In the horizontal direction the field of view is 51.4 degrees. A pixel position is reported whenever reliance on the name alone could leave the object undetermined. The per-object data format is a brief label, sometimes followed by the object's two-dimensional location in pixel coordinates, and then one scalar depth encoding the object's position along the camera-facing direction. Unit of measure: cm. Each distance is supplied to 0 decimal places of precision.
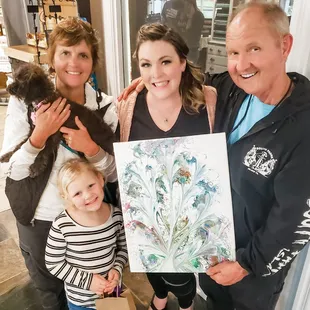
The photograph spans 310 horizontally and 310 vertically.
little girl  107
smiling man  79
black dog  96
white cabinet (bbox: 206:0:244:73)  131
